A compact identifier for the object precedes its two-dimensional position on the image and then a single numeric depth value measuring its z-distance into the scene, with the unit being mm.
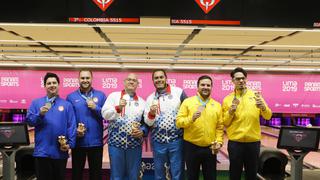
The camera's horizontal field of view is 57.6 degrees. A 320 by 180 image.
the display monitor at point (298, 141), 3204
